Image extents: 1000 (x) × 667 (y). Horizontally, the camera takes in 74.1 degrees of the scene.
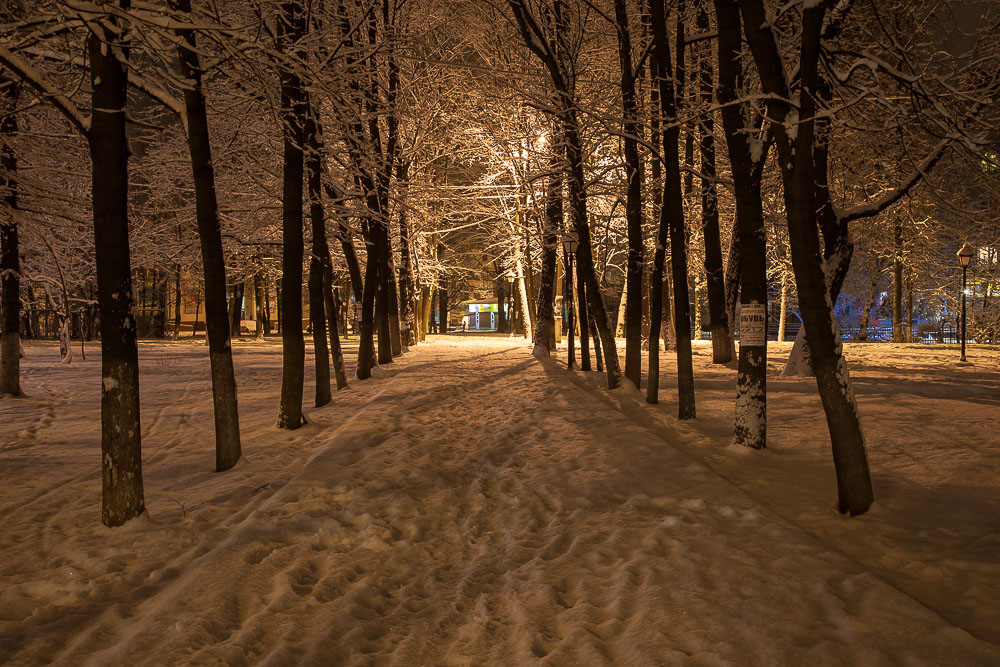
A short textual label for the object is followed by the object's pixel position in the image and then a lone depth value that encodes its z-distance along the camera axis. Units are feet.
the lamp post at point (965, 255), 73.61
